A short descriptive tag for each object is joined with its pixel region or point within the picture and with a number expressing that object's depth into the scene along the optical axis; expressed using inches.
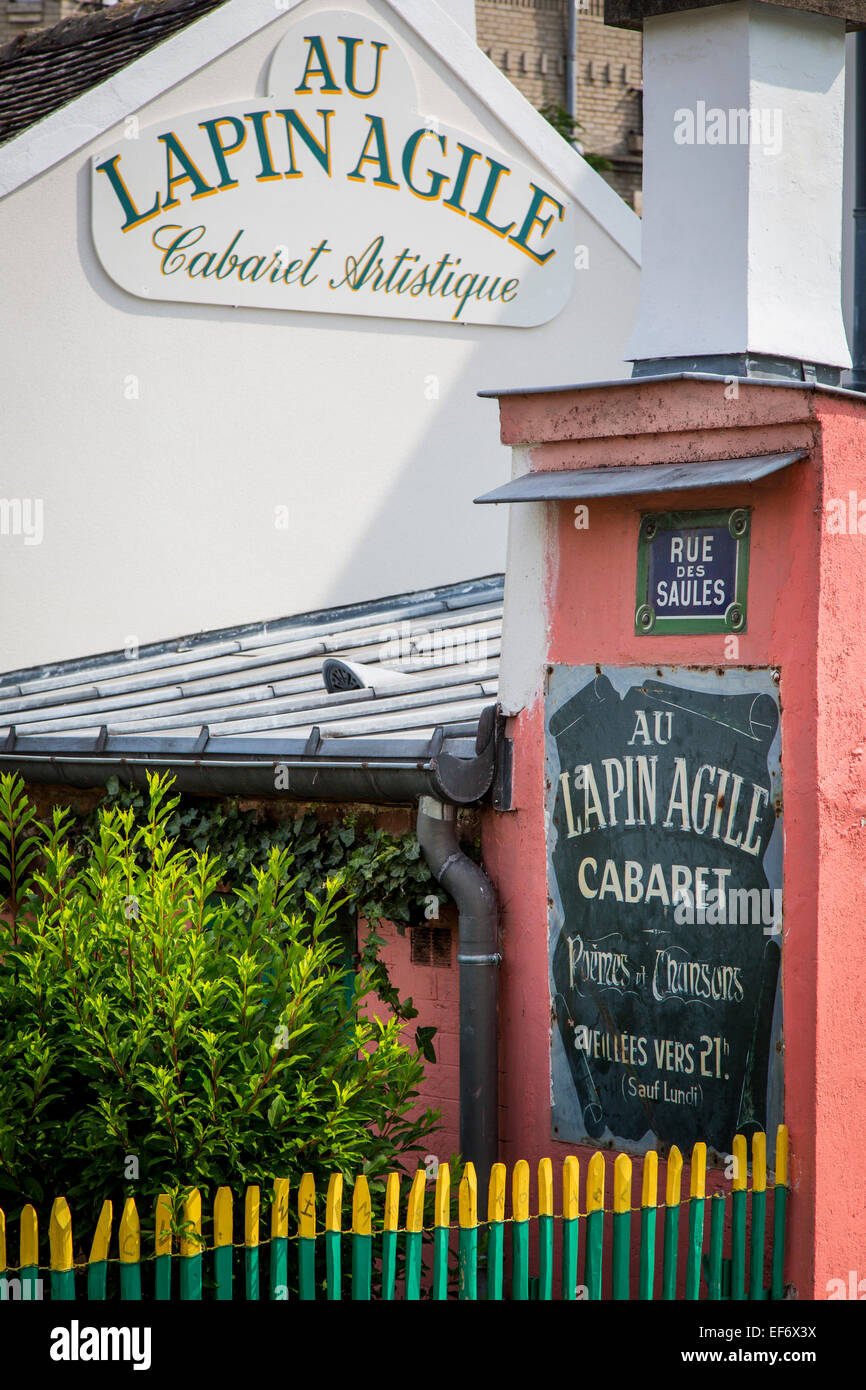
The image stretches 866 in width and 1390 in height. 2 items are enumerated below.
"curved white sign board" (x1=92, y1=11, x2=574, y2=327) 400.8
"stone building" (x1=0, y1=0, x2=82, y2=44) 976.9
